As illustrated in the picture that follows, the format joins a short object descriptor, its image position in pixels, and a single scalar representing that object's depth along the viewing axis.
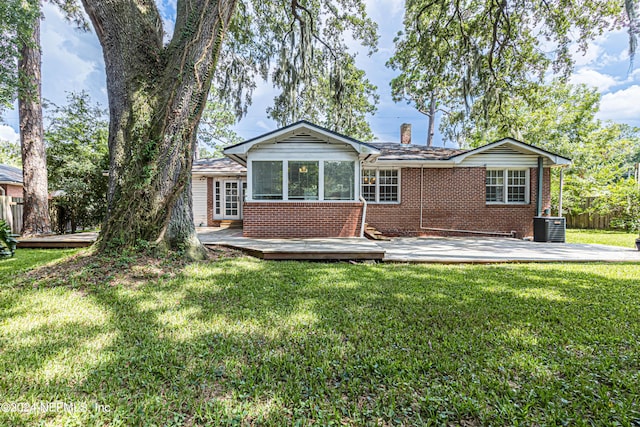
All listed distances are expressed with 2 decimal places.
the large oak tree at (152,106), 4.42
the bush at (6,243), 6.45
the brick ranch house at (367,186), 8.70
